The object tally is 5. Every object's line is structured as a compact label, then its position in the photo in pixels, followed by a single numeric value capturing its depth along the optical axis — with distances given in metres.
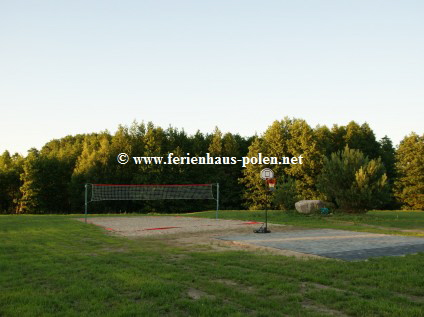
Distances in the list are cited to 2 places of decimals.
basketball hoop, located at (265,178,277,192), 15.88
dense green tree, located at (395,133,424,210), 47.78
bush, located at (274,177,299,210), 23.89
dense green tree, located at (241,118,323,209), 43.97
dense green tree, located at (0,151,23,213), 49.50
